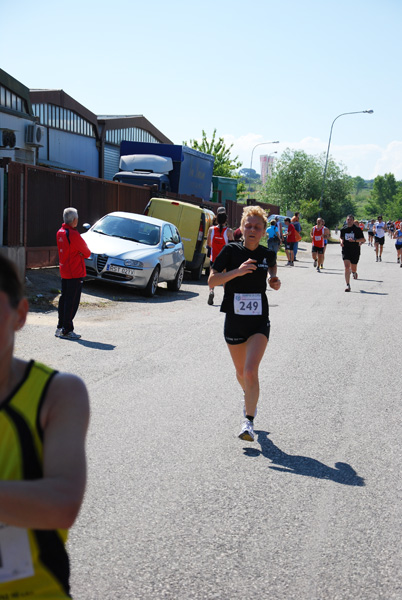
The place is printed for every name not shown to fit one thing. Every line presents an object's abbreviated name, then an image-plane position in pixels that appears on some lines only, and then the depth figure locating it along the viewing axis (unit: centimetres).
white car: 1586
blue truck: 2578
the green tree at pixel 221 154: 7769
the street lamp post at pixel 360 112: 5597
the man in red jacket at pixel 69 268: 1045
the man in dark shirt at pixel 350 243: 1866
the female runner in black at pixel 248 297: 593
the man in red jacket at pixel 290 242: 2870
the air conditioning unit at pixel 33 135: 2547
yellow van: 2092
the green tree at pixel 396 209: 14425
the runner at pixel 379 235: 3272
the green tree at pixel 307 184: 8375
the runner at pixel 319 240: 2619
